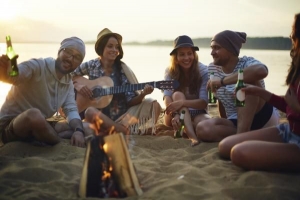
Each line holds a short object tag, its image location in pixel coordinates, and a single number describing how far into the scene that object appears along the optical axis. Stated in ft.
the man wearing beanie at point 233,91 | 15.89
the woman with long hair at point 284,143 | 11.87
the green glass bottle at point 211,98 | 21.41
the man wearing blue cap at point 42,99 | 15.43
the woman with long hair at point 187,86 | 18.44
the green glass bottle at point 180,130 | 18.31
